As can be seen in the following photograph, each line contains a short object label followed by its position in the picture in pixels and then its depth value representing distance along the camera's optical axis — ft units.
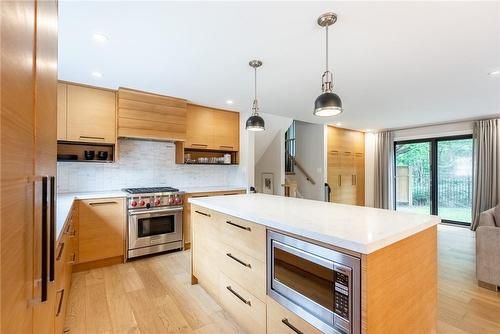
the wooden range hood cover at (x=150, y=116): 10.96
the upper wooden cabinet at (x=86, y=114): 9.93
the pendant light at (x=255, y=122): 8.49
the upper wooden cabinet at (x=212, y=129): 13.29
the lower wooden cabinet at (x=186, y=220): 11.88
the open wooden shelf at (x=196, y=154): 13.09
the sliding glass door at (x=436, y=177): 17.53
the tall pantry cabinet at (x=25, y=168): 1.55
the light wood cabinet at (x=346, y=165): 19.92
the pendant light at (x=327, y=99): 5.83
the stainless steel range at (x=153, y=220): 10.39
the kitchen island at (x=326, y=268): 3.59
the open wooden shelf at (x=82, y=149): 10.62
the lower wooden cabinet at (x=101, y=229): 9.41
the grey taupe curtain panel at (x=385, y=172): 20.99
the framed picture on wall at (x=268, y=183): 18.05
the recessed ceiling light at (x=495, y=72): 8.85
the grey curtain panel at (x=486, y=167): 15.62
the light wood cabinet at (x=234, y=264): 5.31
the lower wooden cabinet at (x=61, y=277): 4.50
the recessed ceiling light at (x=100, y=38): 6.62
